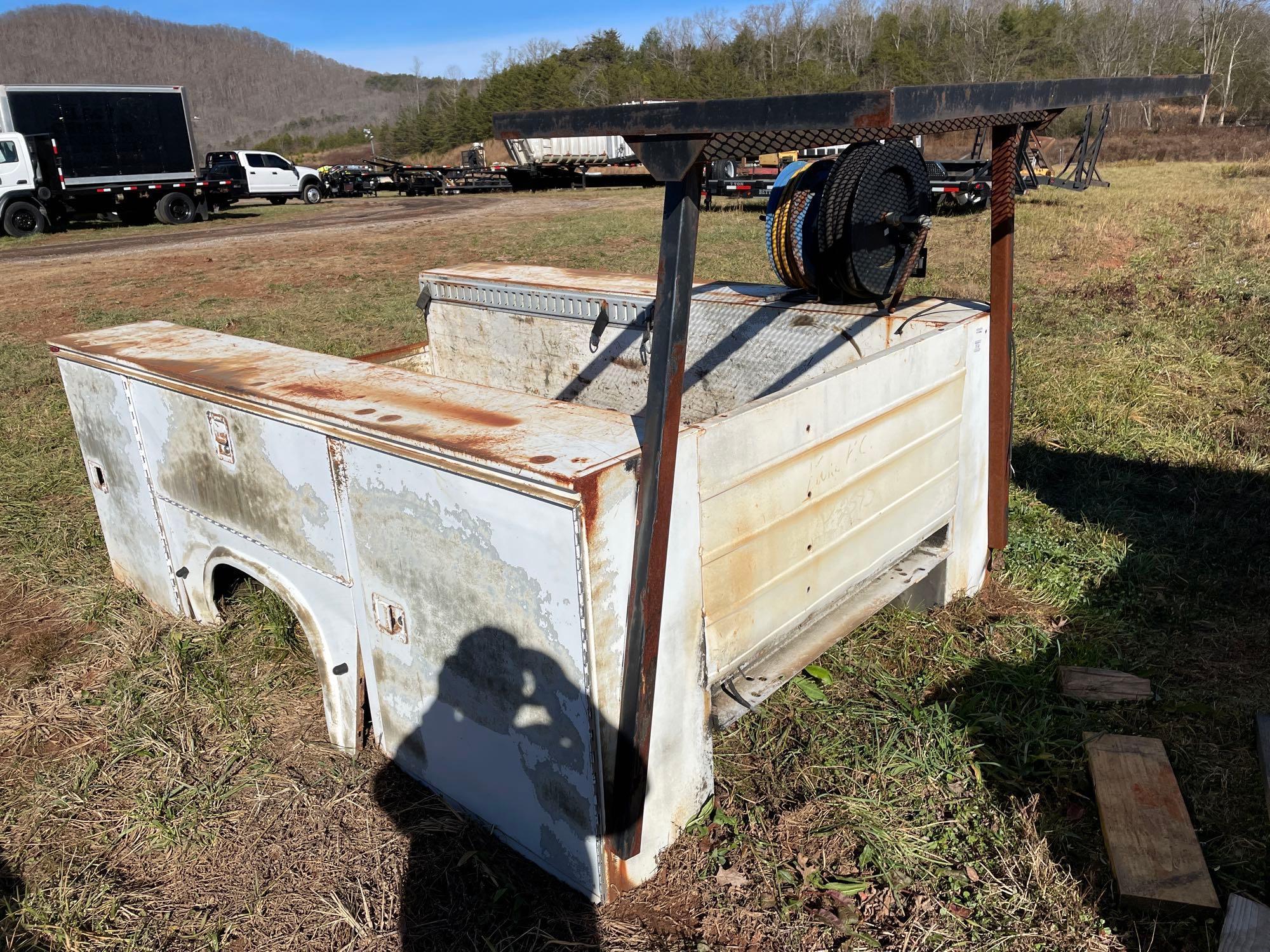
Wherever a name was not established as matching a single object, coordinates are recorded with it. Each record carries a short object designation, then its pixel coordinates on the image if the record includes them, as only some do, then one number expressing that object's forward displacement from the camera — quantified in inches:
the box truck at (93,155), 679.7
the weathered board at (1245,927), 73.3
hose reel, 114.2
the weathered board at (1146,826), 80.3
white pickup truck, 911.0
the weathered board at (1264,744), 93.8
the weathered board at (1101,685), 109.2
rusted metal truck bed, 74.4
